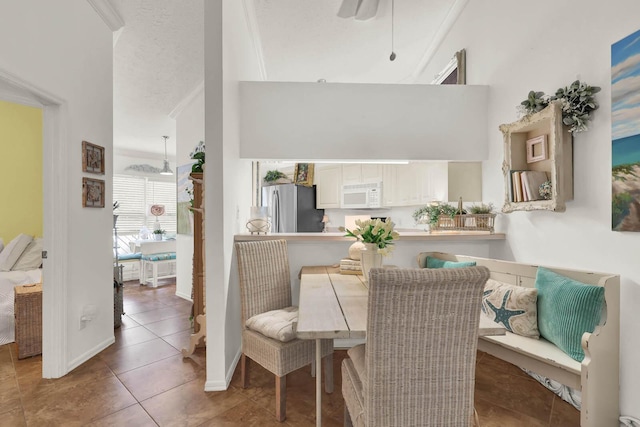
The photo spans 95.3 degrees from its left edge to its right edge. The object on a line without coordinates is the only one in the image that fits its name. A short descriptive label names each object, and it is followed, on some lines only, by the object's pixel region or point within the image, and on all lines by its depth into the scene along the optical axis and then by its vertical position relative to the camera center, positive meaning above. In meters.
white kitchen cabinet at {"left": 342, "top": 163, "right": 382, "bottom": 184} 4.35 +0.62
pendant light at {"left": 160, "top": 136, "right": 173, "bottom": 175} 5.88 +0.93
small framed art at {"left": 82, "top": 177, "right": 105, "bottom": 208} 2.51 +0.20
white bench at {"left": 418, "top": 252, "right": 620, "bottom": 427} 1.46 -0.79
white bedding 2.71 -0.82
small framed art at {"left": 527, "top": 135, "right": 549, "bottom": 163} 2.00 +0.45
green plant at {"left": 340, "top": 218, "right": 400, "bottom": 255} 1.80 -0.13
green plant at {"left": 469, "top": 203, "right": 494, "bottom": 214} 2.58 +0.03
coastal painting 1.44 +0.40
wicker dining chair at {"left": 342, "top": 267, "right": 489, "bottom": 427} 1.02 -0.49
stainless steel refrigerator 4.58 +0.11
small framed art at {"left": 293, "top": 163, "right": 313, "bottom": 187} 5.07 +0.69
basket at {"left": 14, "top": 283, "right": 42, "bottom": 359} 2.48 -0.90
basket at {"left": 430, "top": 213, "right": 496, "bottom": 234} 2.54 -0.09
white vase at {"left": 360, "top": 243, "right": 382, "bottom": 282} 1.82 -0.27
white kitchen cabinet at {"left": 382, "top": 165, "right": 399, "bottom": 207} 4.12 +0.40
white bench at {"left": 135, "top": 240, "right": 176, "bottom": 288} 5.12 -0.78
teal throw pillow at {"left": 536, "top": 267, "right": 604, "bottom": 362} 1.53 -0.55
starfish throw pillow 1.80 -0.62
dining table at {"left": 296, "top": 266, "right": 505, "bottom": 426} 1.20 -0.47
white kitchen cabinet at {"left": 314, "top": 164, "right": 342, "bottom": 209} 4.83 +0.49
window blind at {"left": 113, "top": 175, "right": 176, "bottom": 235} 6.29 +0.31
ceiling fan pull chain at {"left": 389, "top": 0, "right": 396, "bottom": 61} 2.67 +1.92
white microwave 4.29 +0.27
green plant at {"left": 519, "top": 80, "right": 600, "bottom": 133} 1.68 +0.64
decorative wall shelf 1.81 +0.39
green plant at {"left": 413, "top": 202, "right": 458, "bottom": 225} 2.69 +0.01
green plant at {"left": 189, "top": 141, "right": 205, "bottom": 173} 2.77 +0.48
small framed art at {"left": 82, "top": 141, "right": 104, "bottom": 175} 2.50 +0.51
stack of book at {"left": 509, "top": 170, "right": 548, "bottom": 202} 2.04 +0.20
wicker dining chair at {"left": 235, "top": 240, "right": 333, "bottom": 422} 1.73 -0.69
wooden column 2.68 -0.38
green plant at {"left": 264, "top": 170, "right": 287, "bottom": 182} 4.92 +0.66
